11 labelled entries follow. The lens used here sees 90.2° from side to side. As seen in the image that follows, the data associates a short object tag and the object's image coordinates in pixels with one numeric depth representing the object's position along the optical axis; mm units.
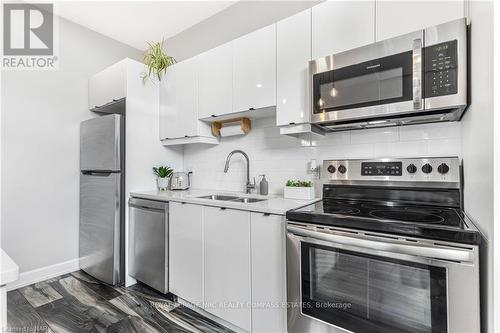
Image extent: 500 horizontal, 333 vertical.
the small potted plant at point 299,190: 1840
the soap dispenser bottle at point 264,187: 2193
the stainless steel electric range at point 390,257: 997
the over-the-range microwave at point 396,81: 1226
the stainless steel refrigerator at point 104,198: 2301
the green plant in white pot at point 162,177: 2584
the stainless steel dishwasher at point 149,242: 2104
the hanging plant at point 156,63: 2543
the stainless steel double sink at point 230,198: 2138
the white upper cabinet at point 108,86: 2436
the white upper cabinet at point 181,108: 2402
